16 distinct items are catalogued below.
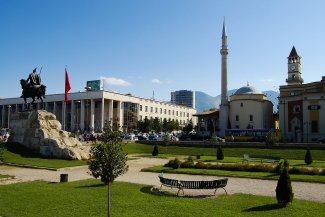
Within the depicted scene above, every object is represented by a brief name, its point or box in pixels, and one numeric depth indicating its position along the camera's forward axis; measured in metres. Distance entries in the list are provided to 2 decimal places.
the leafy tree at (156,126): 104.64
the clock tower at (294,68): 86.38
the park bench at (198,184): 16.97
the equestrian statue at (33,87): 38.06
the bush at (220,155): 36.94
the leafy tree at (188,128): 102.48
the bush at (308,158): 31.73
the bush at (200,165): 28.56
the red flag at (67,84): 48.62
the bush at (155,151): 44.53
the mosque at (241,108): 78.50
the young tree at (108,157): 12.67
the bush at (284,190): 14.14
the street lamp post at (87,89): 99.15
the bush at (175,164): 28.40
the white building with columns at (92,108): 99.06
